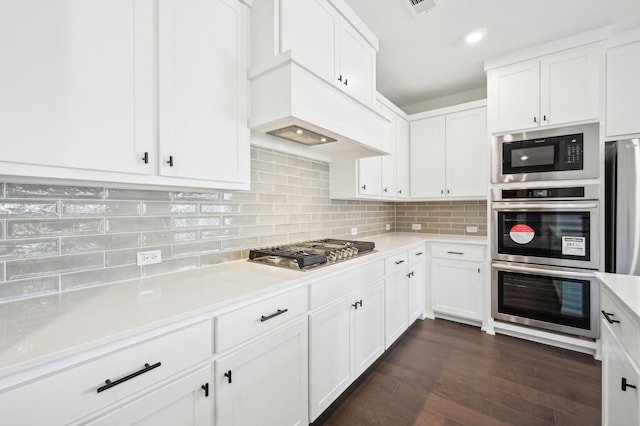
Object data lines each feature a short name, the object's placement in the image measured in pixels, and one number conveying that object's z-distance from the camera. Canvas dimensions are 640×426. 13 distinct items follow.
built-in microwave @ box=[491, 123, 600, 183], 2.38
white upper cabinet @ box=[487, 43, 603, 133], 2.36
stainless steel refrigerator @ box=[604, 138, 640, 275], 2.15
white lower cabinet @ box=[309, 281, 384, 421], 1.55
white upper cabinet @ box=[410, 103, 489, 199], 3.05
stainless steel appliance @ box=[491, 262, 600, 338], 2.38
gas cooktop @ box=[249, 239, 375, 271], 1.60
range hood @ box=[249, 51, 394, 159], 1.48
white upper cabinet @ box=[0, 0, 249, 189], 0.89
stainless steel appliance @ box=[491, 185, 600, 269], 2.36
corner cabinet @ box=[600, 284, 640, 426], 0.95
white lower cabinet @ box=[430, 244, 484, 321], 2.91
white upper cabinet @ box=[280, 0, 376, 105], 1.60
